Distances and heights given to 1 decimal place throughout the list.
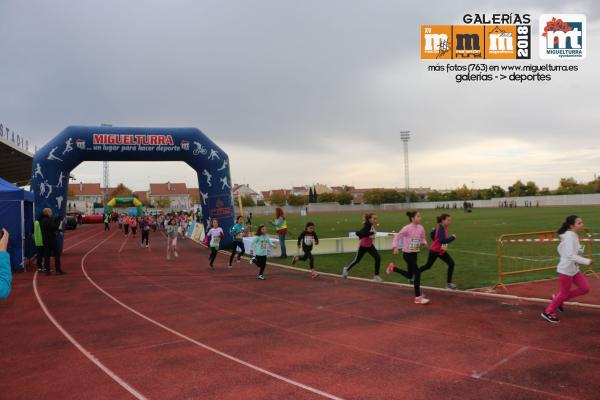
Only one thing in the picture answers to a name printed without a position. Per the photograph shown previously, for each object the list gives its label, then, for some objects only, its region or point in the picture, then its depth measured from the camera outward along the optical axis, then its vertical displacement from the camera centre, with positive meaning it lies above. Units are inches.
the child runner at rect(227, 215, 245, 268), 599.5 -55.9
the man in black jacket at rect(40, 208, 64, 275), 527.8 -41.9
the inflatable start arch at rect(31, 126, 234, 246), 719.1 +83.1
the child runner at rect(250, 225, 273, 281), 476.4 -54.1
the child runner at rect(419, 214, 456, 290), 366.3 -39.1
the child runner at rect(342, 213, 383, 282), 432.5 -42.1
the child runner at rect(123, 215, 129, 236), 1300.4 -70.4
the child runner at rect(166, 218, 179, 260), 741.9 -50.3
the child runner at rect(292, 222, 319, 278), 498.4 -48.5
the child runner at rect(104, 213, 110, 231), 1581.0 -70.2
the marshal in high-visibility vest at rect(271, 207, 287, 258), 608.7 -42.7
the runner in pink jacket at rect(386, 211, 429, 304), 354.0 -36.5
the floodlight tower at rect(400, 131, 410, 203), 4080.5 +560.1
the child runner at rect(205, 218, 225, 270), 592.4 -52.6
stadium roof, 1359.4 +151.8
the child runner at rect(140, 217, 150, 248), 889.4 -51.2
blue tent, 562.6 -19.4
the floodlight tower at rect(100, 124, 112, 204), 3688.5 +222.0
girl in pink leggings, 266.3 -46.6
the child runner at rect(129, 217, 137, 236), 1238.3 -64.1
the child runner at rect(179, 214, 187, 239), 1272.1 -77.3
